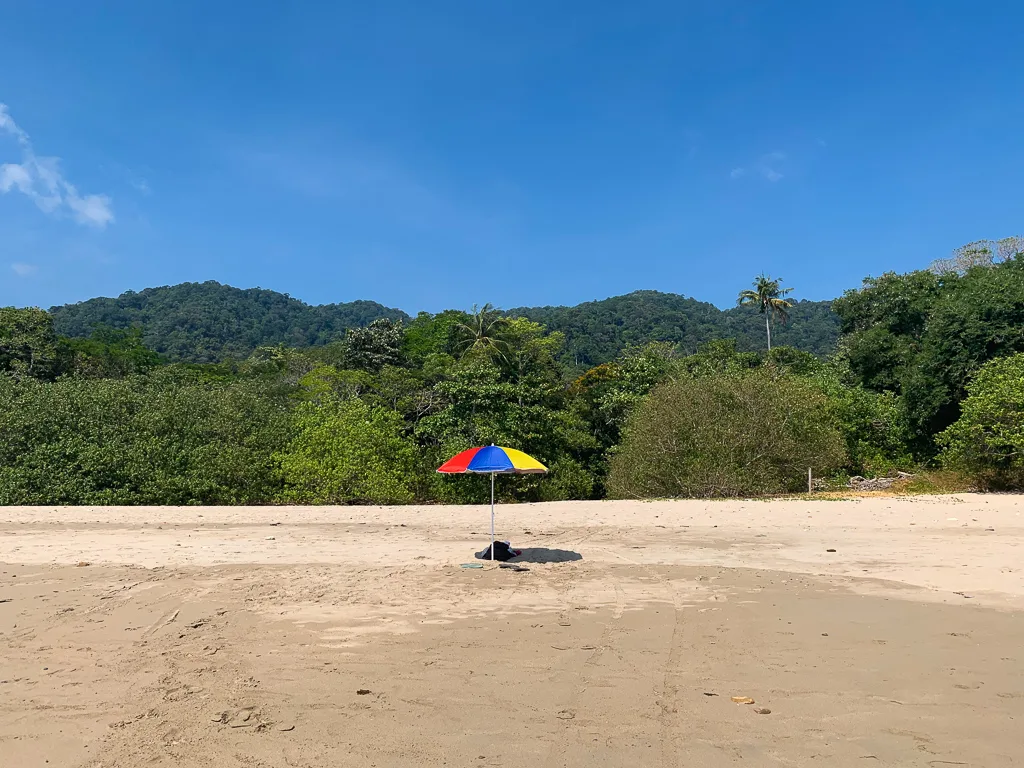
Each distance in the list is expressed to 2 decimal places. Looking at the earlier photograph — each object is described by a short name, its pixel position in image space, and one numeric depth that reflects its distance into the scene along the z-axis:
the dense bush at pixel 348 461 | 21.08
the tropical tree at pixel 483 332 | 43.81
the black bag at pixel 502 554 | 9.34
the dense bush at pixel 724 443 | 20.30
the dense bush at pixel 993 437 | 17.86
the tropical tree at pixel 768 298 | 62.69
